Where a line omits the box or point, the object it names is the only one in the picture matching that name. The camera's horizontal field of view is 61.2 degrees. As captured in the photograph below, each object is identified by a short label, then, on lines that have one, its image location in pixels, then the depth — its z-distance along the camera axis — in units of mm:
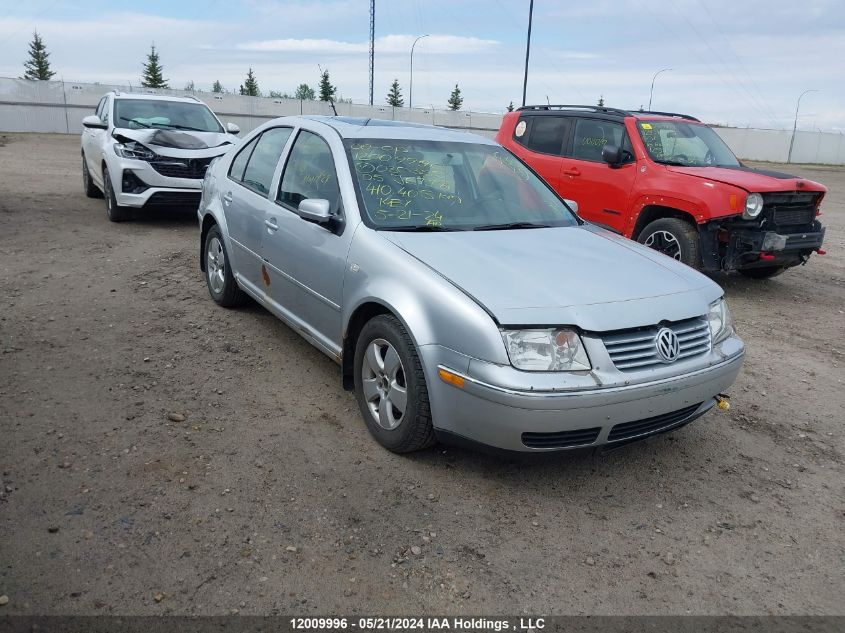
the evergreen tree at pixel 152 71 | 70250
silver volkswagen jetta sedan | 3111
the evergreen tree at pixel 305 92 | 65944
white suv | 9133
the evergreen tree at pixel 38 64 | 72394
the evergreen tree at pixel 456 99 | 92375
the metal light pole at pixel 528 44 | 34188
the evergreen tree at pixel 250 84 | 79125
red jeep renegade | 7117
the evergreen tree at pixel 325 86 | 75750
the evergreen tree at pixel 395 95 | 93875
